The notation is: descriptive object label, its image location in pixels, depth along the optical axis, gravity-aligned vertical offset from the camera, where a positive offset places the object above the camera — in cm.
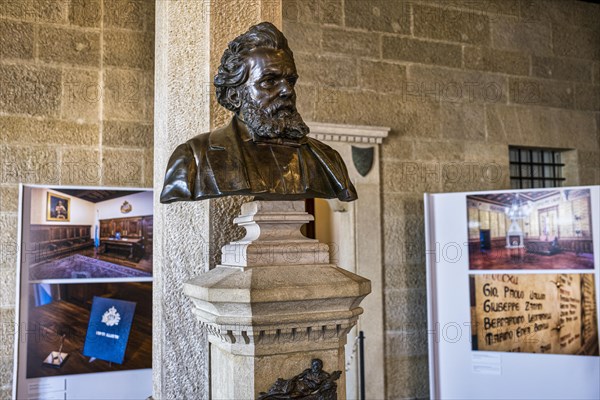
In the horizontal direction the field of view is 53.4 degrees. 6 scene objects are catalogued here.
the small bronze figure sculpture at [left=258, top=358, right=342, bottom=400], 167 -43
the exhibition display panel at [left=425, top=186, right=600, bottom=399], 338 -35
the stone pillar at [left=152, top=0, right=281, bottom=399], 222 +13
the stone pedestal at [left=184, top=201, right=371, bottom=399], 161 -18
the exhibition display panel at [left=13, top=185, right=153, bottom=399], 297 -29
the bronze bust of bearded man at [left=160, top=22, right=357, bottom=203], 176 +29
